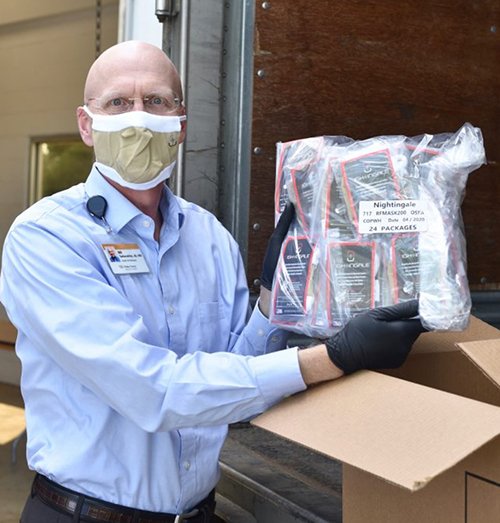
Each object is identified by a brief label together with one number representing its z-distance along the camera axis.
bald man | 1.37
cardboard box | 1.05
